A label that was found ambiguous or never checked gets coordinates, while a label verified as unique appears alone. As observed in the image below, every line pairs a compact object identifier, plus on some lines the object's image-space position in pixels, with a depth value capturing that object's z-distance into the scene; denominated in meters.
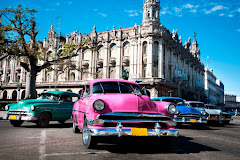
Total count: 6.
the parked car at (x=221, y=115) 15.02
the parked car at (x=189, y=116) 11.15
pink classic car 4.68
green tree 19.64
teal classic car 9.69
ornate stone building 37.88
